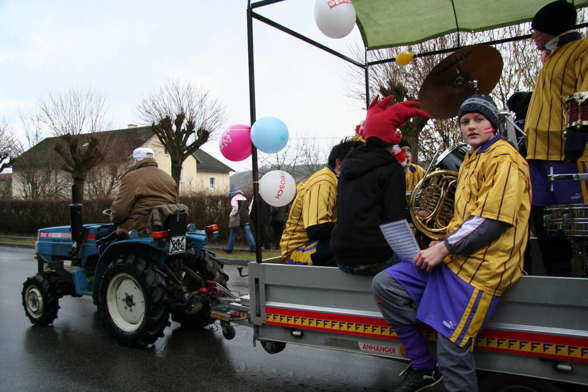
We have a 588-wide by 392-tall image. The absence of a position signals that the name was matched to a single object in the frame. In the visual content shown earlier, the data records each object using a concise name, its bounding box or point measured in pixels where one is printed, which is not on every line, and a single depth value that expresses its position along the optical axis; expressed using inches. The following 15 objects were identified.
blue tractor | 183.6
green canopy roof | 183.8
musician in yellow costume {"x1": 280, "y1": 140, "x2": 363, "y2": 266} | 140.9
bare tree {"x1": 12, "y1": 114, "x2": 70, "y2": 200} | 1162.0
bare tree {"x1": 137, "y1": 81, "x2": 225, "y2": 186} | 779.4
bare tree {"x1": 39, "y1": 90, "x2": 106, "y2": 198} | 815.1
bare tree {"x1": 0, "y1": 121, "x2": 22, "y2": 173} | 1097.0
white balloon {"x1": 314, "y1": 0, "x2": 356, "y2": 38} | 154.1
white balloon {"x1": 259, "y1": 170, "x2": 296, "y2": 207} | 163.0
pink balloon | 157.0
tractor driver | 203.1
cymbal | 157.1
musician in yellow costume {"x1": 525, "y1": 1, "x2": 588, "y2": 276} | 115.3
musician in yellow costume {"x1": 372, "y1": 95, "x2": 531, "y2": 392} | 95.5
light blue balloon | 146.3
